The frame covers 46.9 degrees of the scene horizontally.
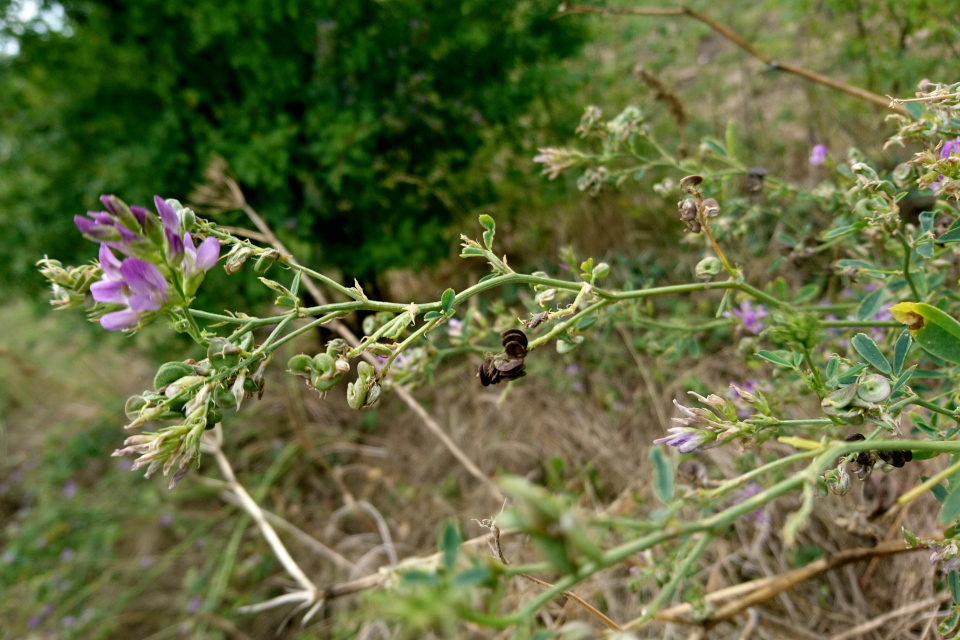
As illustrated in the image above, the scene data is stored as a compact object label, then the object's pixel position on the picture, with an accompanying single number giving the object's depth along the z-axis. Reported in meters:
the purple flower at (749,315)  0.35
